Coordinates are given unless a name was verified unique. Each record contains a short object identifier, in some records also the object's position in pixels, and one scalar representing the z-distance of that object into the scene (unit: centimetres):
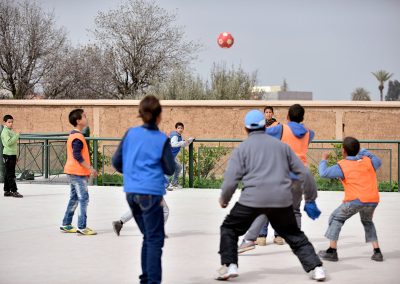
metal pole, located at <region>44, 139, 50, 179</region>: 2048
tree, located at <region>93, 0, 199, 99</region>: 4925
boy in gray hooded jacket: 782
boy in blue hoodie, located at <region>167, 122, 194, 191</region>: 1742
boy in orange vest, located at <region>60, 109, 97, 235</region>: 1105
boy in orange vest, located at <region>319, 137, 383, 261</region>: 918
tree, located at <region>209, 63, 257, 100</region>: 3306
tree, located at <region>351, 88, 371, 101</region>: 9956
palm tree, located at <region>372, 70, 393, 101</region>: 9094
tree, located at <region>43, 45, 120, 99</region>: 4881
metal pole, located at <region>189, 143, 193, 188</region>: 1838
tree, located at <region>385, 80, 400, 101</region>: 12250
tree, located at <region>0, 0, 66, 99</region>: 4834
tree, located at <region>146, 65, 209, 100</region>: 3262
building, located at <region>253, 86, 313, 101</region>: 9588
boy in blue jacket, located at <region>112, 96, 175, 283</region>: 738
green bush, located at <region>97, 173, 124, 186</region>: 1941
